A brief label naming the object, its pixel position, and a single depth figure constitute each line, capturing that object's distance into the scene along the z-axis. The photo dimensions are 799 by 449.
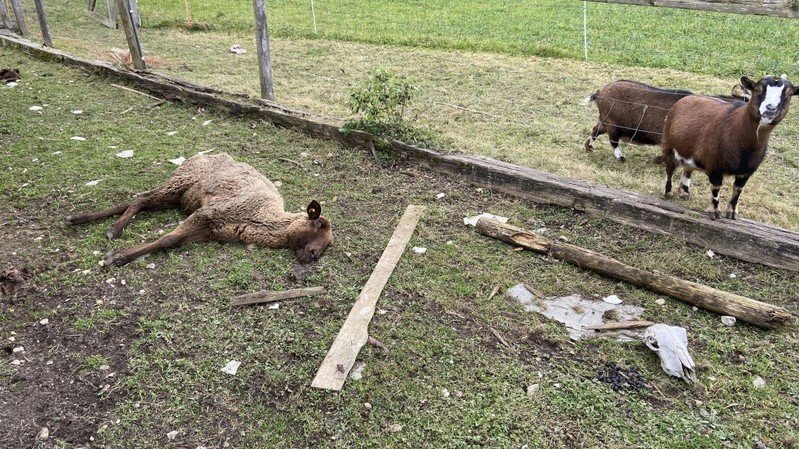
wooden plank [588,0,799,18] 5.32
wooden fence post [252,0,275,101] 7.65
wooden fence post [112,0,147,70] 9.37
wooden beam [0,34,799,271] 4.54
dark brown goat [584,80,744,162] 6.66
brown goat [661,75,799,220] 4.26
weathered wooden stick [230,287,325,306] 4.13
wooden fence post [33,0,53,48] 11.18
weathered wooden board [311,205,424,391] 3.46
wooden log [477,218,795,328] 3.86
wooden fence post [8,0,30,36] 12.27
